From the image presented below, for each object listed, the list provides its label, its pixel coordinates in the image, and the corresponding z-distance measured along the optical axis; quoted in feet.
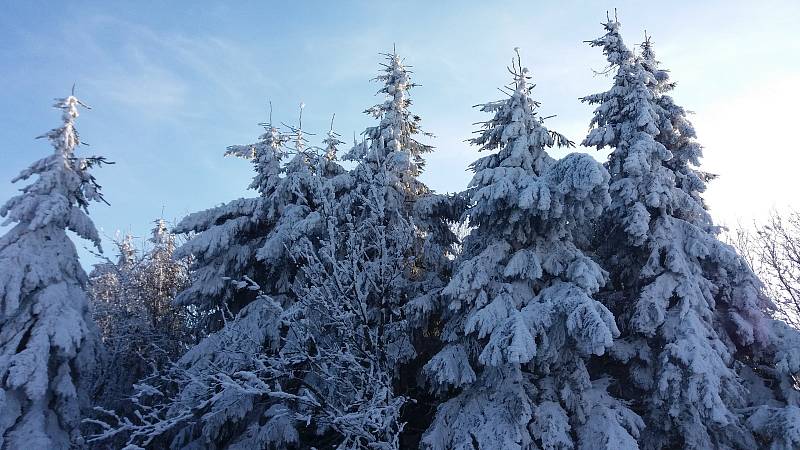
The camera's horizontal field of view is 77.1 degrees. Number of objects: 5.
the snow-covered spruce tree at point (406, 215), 40.45
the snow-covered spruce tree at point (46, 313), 42.78
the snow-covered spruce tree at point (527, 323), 33.37
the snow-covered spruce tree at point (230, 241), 48.60
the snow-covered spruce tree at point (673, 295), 38.14
